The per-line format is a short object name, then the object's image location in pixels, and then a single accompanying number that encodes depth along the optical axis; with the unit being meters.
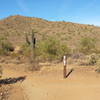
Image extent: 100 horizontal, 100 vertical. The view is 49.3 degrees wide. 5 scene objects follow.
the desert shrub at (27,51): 11.46
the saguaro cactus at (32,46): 9.50
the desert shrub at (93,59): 8.36
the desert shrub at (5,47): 13.70
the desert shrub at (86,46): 12.12
